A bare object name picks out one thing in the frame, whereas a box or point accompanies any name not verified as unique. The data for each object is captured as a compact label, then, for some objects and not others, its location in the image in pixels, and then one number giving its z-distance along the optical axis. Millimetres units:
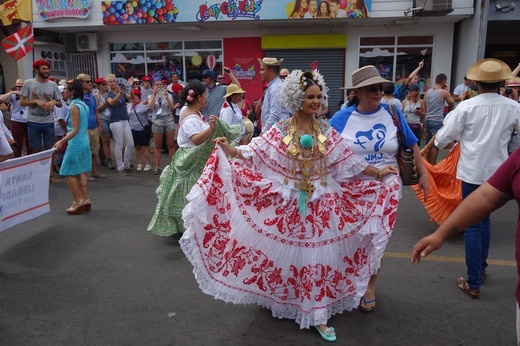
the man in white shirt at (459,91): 10723
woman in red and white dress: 3238
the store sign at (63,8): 14898
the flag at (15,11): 13227
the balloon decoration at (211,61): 15742
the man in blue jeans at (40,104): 7699
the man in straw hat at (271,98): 6266
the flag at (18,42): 8922
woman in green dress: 4875
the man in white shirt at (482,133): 3783
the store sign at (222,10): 13445
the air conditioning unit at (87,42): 16125
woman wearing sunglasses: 3443
